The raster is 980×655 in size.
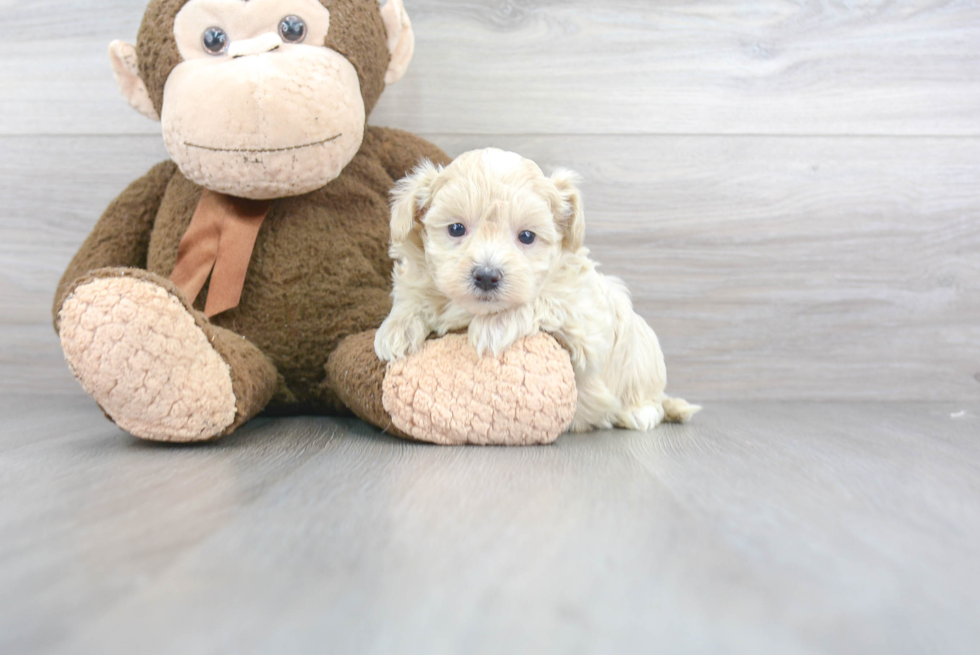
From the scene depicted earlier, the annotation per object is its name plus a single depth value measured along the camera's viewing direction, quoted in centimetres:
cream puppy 47
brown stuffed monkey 45
